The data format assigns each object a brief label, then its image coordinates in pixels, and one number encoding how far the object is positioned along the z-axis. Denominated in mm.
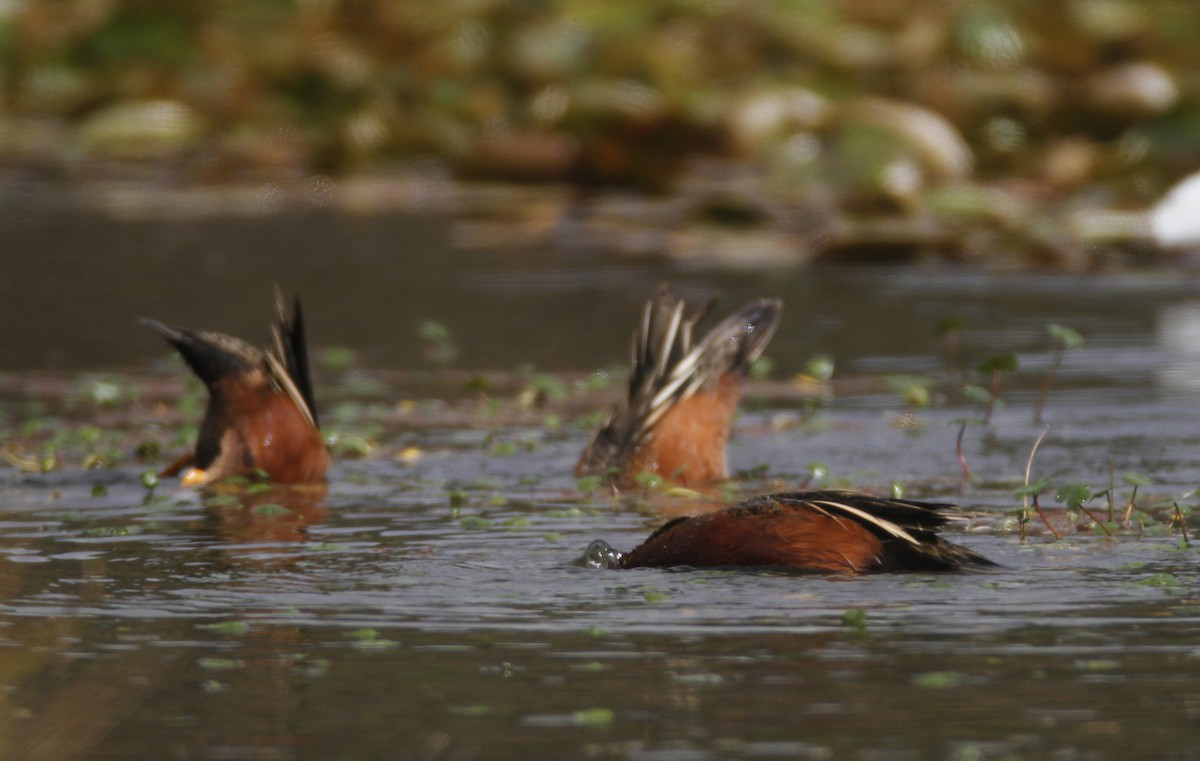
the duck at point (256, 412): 17234
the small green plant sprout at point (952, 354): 19609
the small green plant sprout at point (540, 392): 20703
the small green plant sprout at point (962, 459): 16911
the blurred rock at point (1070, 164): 43969
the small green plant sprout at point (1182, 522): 13737
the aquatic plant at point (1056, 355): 17453
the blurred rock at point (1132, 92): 49656
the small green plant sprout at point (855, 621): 11508
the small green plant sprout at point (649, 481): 16953
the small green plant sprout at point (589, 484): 16625
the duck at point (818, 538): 12727
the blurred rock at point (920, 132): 44625
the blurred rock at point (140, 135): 55625
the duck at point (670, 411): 17391
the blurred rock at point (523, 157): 47031
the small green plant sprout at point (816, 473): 16687
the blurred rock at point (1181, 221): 33594
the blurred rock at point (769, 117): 51469
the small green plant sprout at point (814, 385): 19719
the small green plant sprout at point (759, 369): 21203
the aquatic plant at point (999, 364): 17516
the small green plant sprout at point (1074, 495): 13484
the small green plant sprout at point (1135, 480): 13770
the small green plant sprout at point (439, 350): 25187
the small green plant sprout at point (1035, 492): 13977
